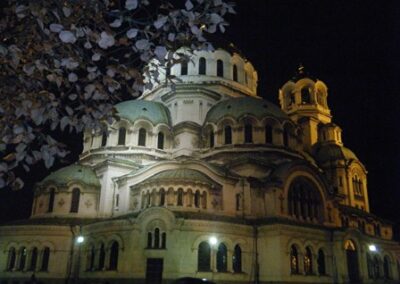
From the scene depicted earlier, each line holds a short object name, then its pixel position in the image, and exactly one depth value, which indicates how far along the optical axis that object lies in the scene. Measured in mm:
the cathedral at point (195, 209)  27875
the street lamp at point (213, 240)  27547
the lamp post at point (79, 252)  30047
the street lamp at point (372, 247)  32444
